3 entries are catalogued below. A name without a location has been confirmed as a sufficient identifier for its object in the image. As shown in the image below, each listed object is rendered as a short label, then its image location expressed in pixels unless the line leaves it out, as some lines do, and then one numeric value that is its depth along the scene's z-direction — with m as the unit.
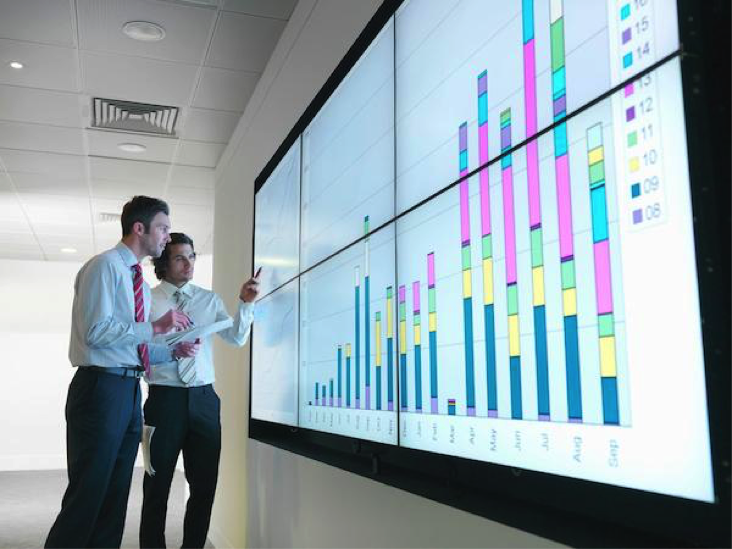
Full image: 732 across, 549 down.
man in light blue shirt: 2.19
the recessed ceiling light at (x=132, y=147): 4.35
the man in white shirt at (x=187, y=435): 2.70
